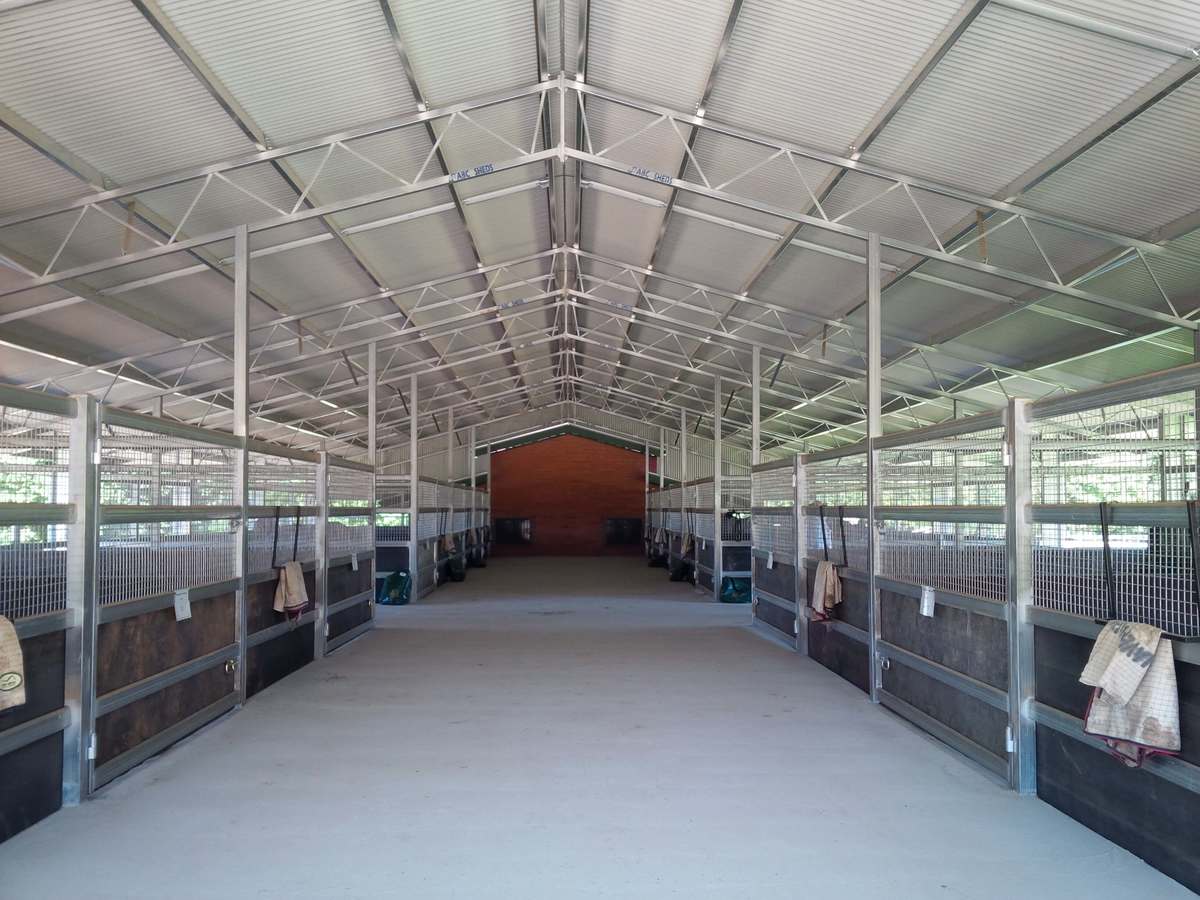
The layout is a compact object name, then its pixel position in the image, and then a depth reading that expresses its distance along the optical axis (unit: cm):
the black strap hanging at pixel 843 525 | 806
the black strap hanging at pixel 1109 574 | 398
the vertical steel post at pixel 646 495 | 3054
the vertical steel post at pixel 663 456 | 3113
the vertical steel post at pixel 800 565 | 934
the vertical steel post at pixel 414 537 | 1498
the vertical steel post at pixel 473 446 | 2892
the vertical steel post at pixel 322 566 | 905
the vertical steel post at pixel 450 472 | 1975
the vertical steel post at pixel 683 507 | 1991
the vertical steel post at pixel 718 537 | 1526
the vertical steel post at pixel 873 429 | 714
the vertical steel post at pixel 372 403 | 1377
